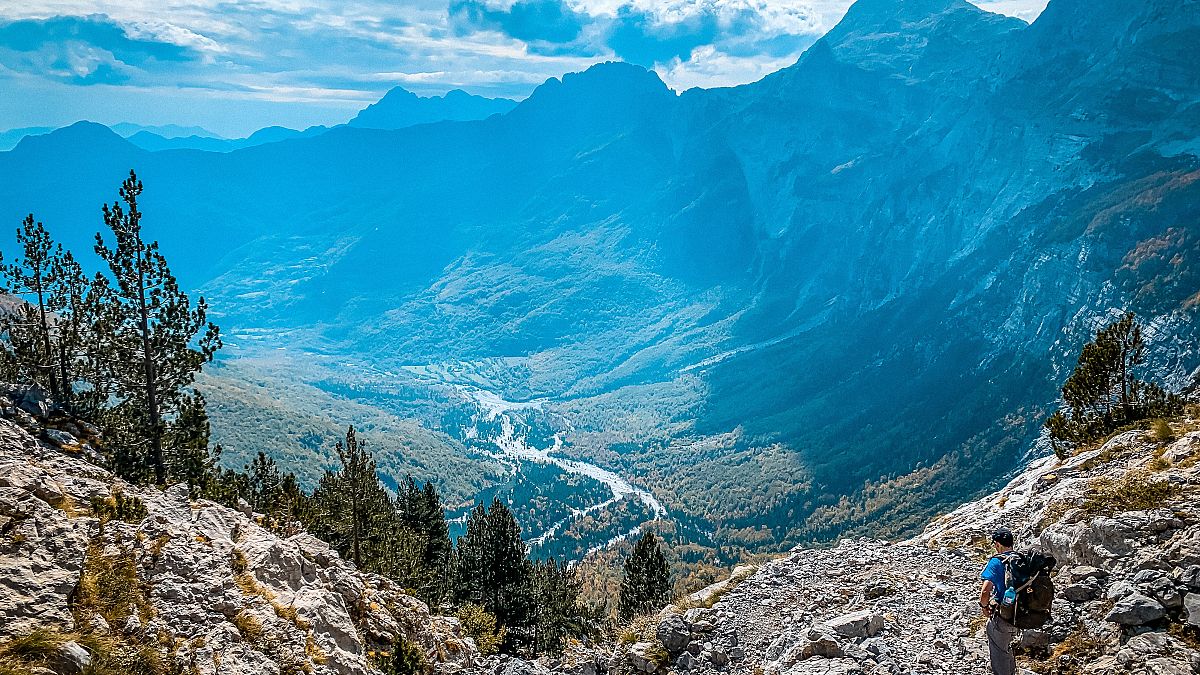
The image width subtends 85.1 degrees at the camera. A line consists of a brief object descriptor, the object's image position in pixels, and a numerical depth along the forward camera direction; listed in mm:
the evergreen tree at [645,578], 54531
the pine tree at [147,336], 27281
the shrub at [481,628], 32853
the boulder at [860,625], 16844
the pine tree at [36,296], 33031
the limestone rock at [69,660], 12094
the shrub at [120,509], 17547
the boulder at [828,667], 15055
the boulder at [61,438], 26631
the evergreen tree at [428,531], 50250
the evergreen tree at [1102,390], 31578
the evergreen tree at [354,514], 40031
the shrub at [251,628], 16250
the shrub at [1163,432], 22050
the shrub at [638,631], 20734
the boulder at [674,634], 19500
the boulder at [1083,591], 14086
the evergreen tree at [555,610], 47969
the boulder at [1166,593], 12409
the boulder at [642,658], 19008
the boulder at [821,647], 16172
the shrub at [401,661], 20625
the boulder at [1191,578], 12414
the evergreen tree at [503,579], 46750
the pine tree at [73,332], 30594
